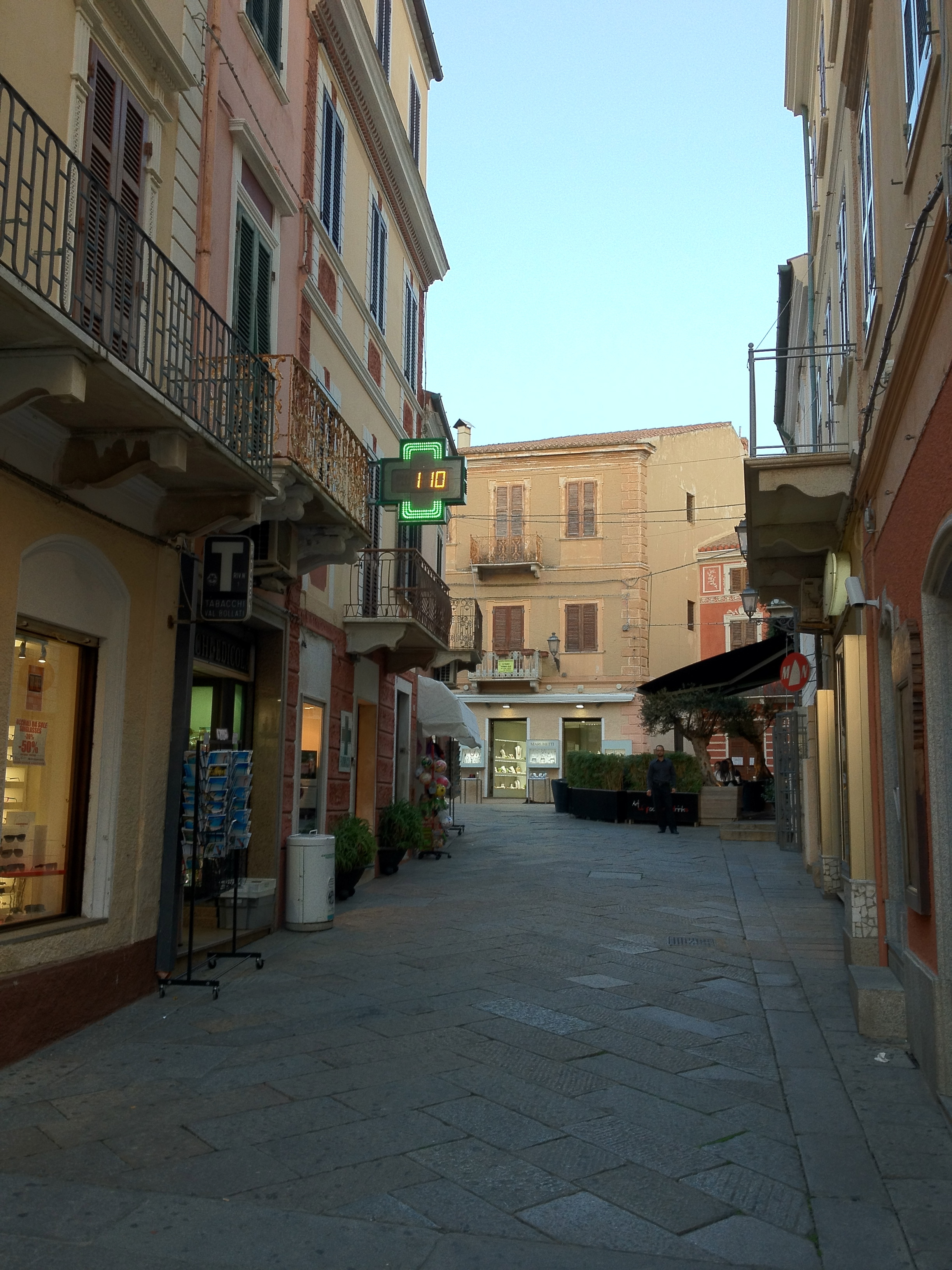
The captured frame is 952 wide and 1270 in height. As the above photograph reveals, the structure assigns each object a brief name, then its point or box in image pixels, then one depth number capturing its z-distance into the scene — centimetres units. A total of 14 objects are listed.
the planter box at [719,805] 2386
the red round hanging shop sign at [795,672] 1322
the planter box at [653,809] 2394
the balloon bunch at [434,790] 1748
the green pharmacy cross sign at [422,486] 1344
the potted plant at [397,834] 1505
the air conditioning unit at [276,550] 948
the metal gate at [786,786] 1780
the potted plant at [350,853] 1178
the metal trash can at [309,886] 1010
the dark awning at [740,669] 2044
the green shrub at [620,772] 2408
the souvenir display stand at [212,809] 789
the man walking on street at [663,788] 2225
